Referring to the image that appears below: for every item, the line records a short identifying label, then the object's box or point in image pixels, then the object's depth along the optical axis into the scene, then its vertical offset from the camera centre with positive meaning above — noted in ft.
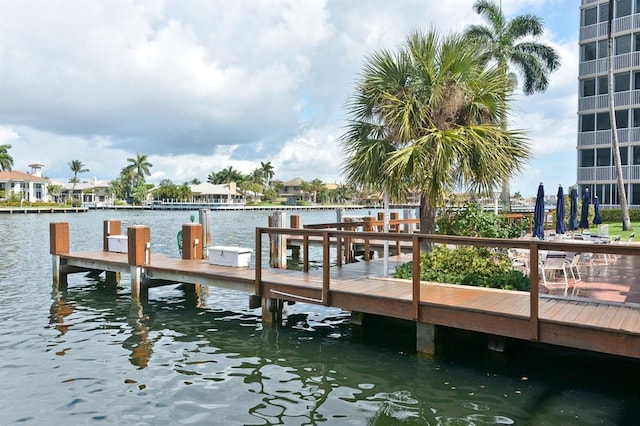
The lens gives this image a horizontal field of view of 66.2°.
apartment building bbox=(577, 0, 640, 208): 98.94 +21.93
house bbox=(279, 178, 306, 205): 447.83 +14.10
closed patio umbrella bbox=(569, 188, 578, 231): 52.39 -0.69
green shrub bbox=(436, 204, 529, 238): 35.45 -1.44
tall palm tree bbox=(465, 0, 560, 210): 108.47 +35.64
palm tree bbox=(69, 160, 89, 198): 388.98 +31.62
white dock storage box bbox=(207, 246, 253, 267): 37.86 -3.93
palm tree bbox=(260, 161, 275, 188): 428.97 +30.57
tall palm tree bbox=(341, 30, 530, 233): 33.71 +6.08
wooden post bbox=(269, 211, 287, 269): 49.57 -3.58
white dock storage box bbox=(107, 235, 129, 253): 48.40 -3.62
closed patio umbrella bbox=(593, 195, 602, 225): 63.10 -1.26
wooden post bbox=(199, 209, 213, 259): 53.88 -2.18
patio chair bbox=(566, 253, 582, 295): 31.78 -3.76
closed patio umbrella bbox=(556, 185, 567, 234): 46.29 -0.81
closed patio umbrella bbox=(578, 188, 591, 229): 56.58 -0.99
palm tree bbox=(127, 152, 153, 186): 385.91 +31.21
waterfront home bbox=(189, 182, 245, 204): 355.77 +8.87
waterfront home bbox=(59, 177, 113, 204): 399.03 +12.31
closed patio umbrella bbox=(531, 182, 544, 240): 40.16 -1.11
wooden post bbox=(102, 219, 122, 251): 50.55 -2.33
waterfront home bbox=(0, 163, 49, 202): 276.29 +12.74
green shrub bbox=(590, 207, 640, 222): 92.73 -2.02
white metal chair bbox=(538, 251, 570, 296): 30.89 -3.64
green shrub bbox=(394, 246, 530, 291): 29.09 -4.07
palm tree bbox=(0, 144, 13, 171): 295.69 +29.62
